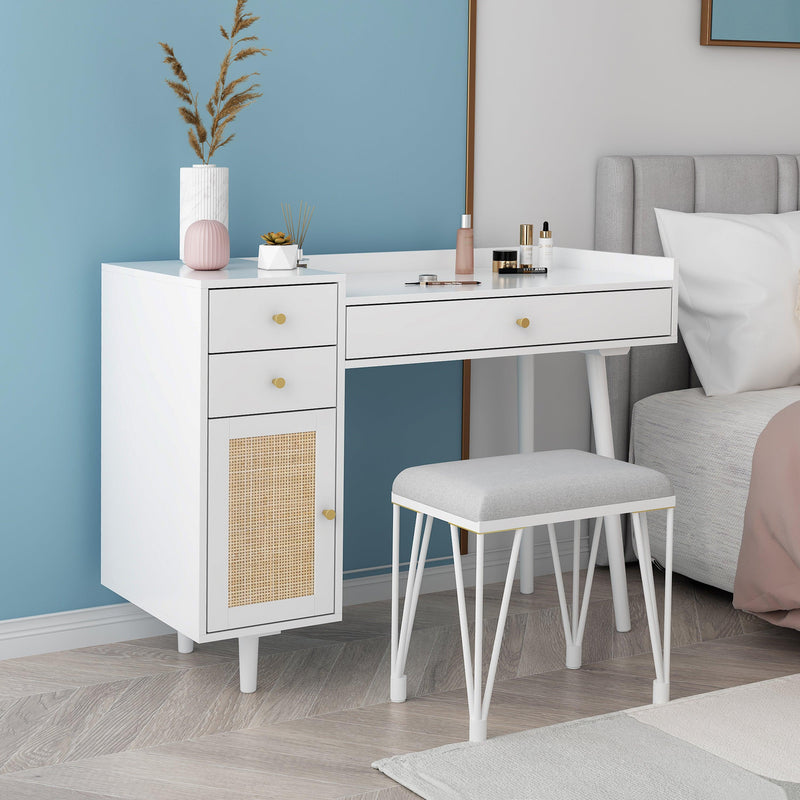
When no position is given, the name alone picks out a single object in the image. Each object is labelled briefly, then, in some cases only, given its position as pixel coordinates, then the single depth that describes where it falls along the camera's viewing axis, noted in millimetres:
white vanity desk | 2186
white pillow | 2990
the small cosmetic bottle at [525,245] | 2797
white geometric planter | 2312
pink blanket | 2572
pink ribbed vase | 2307
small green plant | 2340
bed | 2854
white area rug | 1974
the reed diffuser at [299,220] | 2723
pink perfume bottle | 2744
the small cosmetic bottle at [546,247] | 2818
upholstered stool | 2090
